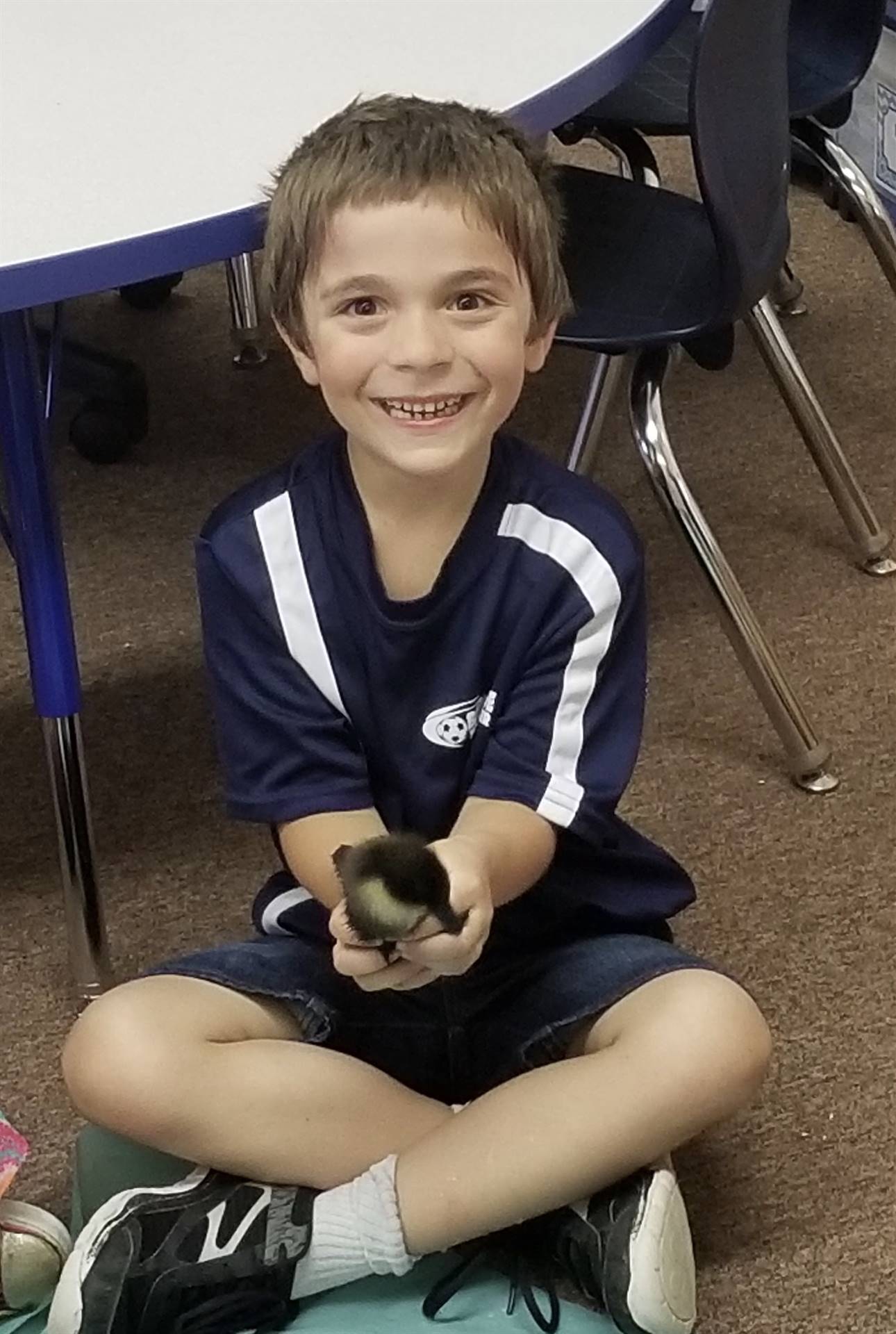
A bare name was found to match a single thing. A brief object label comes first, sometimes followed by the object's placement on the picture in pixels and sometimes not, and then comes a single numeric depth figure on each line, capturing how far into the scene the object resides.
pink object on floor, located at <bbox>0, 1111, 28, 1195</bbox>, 1.88
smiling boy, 1.80
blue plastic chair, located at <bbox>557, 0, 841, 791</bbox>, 2.11
